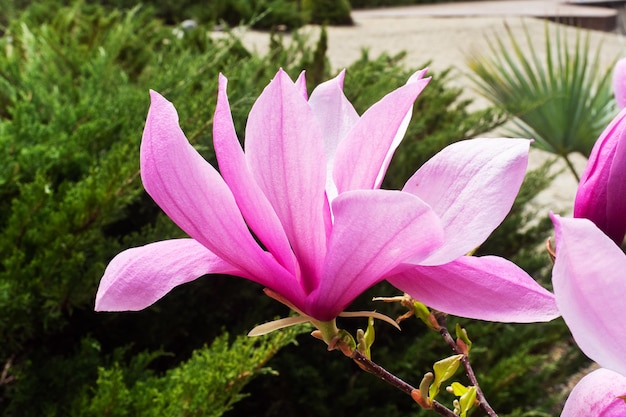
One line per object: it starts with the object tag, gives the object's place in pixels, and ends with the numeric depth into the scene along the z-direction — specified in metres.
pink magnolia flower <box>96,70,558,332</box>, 0.41
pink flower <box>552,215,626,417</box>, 0.31
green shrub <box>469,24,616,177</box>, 2.82
